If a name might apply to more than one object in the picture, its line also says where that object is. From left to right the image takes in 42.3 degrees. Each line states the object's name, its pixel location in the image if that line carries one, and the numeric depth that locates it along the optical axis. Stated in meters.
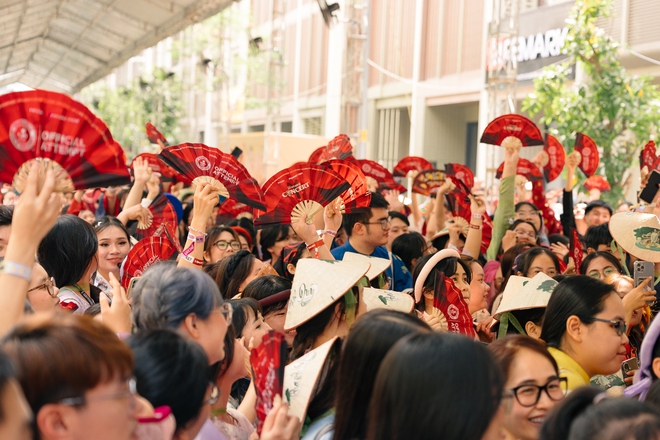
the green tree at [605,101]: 10.22
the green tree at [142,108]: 28.42
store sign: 16.25
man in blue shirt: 5.60
